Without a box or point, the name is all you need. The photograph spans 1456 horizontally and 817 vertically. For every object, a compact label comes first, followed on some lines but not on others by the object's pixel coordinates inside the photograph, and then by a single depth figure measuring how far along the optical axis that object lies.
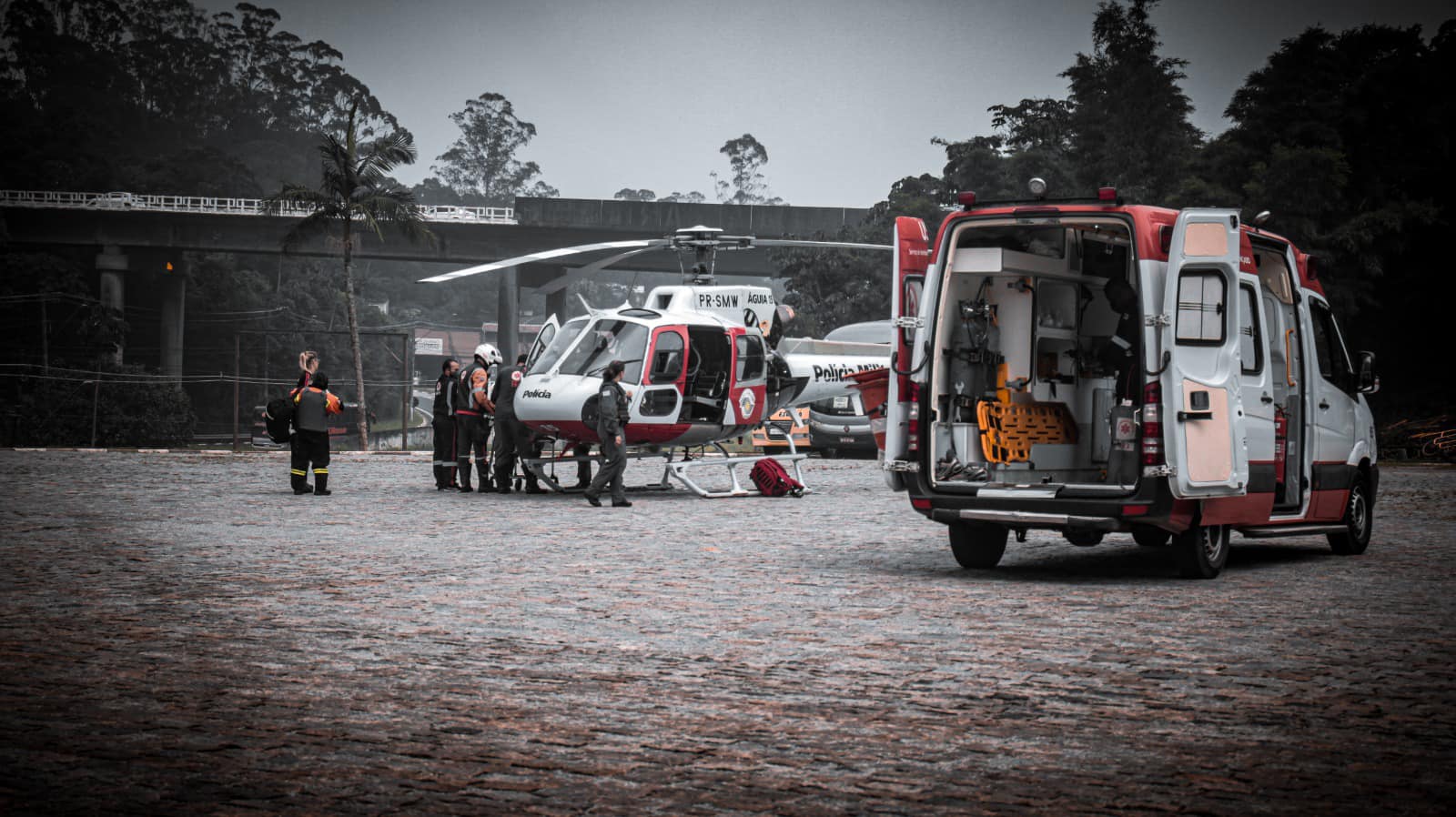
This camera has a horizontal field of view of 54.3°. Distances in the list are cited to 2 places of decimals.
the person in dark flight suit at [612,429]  16.58
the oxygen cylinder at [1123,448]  10.38
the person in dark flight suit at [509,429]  19.05
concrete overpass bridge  59.53
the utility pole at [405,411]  38.59
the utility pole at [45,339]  50.71
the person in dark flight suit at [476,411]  19.78
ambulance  10.04
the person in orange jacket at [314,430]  18.97
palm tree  40.91
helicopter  17.98
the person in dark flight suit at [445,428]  20.41
